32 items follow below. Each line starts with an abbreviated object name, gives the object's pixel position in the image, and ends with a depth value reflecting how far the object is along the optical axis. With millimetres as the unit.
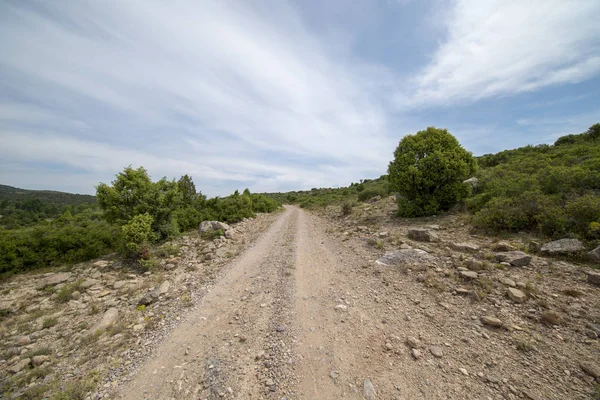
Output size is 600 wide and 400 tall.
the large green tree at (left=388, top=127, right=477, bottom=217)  10531
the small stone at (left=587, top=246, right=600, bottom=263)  4695
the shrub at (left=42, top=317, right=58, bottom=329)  5266
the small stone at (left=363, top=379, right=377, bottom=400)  2783
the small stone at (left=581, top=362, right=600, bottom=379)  2717
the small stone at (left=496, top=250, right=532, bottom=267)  5117
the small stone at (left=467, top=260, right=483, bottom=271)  5324
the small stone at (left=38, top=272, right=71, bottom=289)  7327
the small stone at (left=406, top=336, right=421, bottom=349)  3535
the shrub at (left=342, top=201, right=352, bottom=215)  17453
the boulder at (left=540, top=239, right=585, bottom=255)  5105
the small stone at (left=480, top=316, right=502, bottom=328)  3717
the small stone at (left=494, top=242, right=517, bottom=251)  5837
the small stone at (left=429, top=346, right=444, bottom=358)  3314
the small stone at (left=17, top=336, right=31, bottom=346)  4719
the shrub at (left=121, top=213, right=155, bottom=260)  8617
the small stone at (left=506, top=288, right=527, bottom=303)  4125
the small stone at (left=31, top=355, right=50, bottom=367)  4047
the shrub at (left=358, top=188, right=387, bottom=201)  21408
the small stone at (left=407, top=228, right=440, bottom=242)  7630
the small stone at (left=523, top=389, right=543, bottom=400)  2574
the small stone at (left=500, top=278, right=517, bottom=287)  4516
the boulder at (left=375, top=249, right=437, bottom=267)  6265
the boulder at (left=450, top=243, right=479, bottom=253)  6195
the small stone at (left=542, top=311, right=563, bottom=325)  3535
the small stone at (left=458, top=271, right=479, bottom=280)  5006
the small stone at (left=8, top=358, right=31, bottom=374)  3943
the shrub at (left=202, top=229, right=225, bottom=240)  12415
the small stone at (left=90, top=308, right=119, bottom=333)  4859
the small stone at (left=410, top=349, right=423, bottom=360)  3321
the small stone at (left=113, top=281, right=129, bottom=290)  7047
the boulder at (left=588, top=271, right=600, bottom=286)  4194
